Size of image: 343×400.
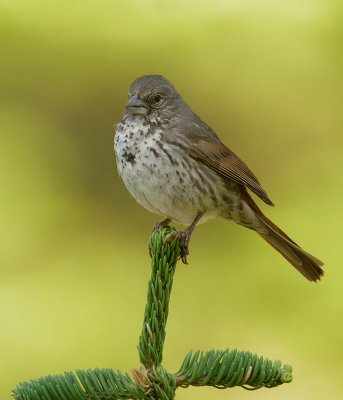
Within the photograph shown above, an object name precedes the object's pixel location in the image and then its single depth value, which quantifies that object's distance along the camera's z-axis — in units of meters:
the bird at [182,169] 7.29
